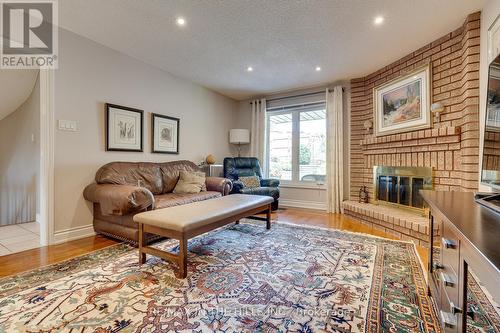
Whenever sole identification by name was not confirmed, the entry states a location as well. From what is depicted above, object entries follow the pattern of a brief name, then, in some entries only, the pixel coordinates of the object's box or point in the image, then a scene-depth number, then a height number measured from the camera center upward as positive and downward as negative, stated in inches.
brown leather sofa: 94.7 -13.9
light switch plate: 104.5 +17.3
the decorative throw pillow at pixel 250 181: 176.1 -12.4
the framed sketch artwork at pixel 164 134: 147.6 +19.7
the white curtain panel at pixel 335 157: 172.4 +6.1
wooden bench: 71.7 -18.9
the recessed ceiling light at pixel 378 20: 96.0 +60.8
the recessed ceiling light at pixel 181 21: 97.5 +60.4
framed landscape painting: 122.0 +35.7
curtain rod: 183.7 +57.7
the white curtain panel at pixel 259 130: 207.9 +31.0
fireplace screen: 123.6 -10.4
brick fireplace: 94.7 +18.2
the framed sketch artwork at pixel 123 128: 123.0 +19.7
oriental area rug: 51.5 -34.7
